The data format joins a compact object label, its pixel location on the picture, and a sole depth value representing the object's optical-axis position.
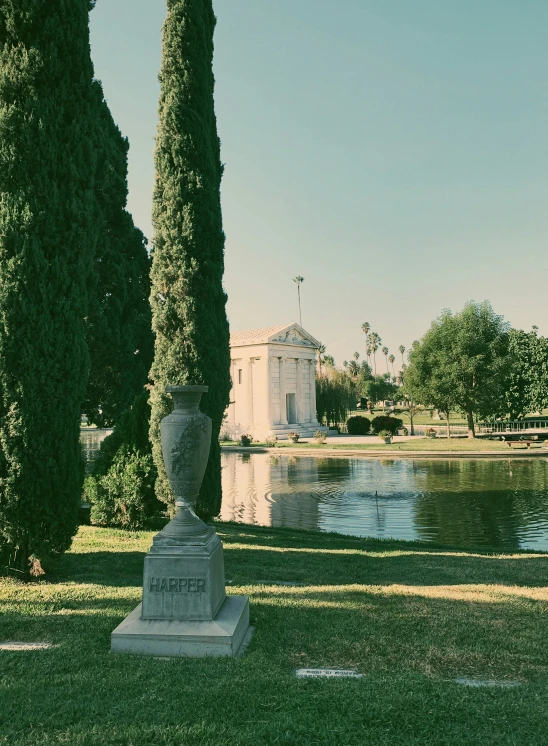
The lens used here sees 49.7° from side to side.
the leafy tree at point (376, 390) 91.06
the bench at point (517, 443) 33.06
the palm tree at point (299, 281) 93.44
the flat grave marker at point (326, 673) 4.14
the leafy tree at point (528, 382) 50.12
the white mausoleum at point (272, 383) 54.19
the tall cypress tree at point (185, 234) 10.34
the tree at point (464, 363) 39.41
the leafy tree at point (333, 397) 59.41
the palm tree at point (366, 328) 130.12
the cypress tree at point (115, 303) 13.76
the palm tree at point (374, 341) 130.00
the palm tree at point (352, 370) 119.00
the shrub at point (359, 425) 52.07
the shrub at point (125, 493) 10.95
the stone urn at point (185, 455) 5.46
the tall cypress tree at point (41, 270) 6.57
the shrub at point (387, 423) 46.56
